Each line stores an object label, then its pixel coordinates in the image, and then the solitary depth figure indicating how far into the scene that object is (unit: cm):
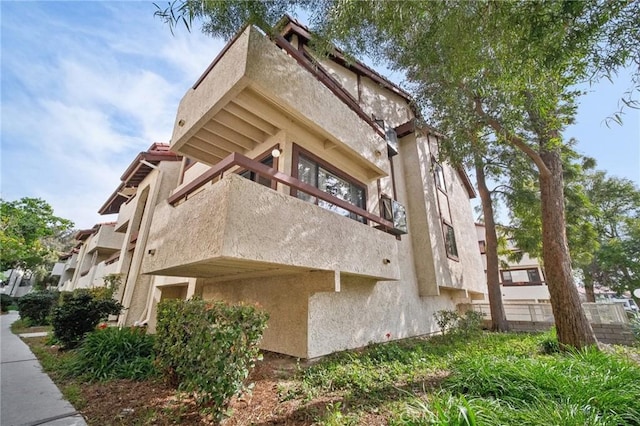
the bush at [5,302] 2513
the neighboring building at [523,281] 2559
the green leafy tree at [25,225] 1362
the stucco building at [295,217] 449
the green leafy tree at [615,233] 2216
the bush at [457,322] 991
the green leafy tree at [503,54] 425
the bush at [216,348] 327
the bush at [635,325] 1014
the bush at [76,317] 712
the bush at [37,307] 1400
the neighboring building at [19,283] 3753
